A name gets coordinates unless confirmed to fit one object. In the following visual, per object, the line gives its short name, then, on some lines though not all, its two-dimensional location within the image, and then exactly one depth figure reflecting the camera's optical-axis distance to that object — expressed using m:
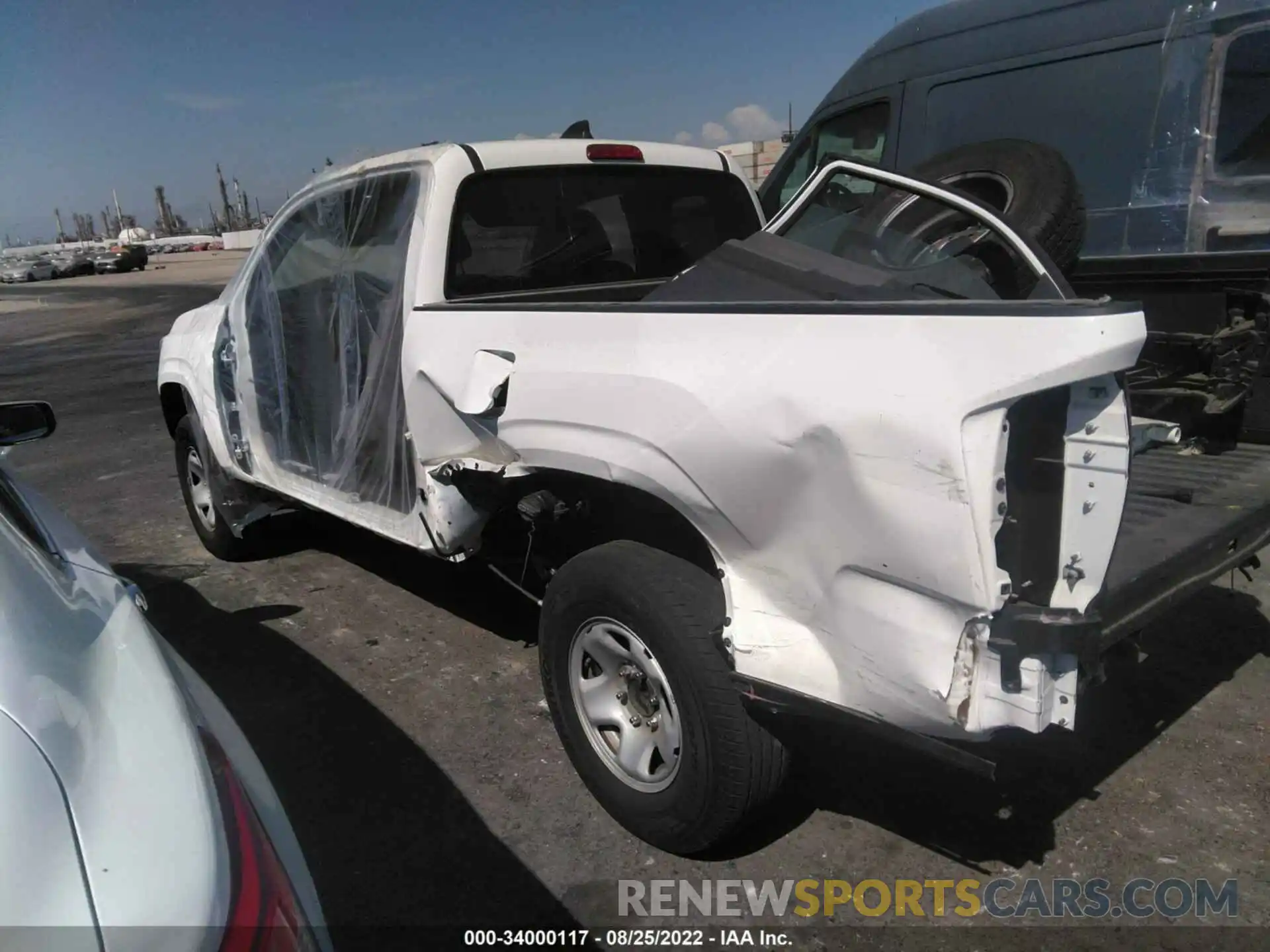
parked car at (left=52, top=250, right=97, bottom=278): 58.38
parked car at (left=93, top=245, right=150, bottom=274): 57.12
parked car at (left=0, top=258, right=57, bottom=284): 56.56
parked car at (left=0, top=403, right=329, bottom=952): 1.14
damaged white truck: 1.93
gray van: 3.75
